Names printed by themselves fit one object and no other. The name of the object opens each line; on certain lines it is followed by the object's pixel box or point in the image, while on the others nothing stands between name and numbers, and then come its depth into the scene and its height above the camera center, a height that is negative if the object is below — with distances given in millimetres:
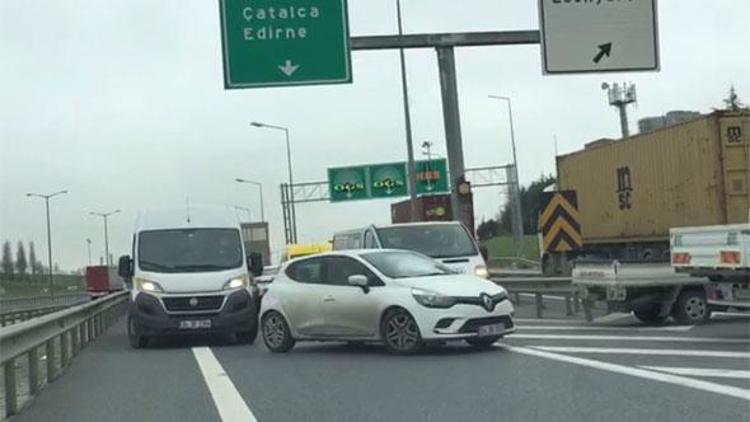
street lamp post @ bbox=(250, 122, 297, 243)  61409 +2363
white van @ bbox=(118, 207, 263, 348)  17078 -420
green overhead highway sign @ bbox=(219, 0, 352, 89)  19891 +3898
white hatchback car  13172 -830
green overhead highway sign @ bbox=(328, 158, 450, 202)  51969 +2970
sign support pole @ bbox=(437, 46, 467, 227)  21500 +2446
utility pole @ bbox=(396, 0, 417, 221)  30797 +3241
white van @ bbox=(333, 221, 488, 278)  18734 -69
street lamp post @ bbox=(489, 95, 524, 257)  63906 +1683
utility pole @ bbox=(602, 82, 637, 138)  91562 +11015
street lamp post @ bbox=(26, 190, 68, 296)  75375 +554
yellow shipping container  23984 +1089
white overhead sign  18641 +3345
